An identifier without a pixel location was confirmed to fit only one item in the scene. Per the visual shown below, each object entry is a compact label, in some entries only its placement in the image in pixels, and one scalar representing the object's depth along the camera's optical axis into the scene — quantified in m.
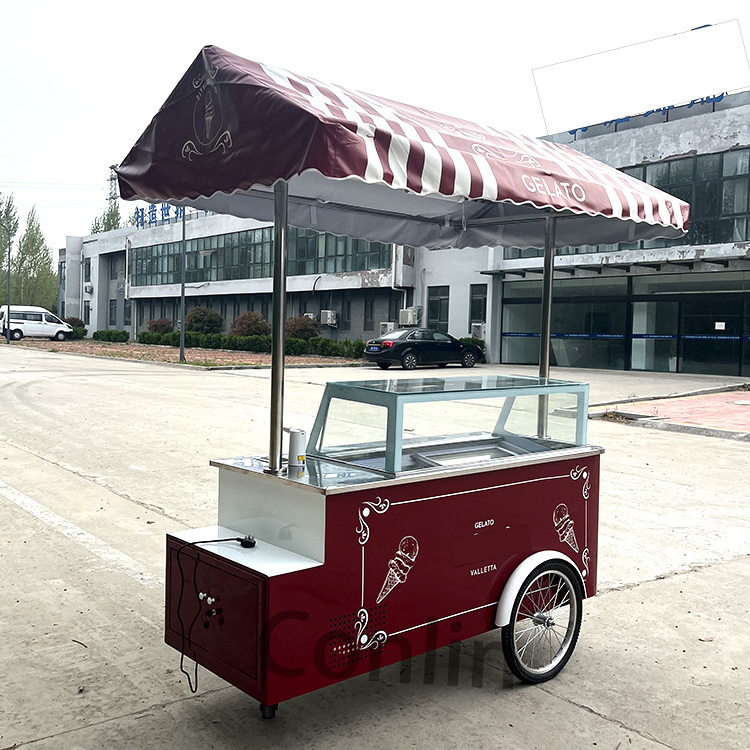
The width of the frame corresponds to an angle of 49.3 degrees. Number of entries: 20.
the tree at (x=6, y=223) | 70.38
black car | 26.62
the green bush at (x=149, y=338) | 45.50
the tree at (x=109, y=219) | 89.31
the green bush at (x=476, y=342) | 30.66
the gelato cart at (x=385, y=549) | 3.08
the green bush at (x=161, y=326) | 49.84
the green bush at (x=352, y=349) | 32.06
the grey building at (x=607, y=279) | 23.56
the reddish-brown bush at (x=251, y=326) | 39.16
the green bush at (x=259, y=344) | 36.47
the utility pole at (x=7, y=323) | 41.94
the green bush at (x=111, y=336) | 48.44
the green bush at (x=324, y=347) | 33.66
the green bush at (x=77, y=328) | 54.01
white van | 45.50
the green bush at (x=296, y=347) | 35.22
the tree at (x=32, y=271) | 69.62
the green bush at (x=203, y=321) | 44.16
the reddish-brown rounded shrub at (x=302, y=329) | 36.31
